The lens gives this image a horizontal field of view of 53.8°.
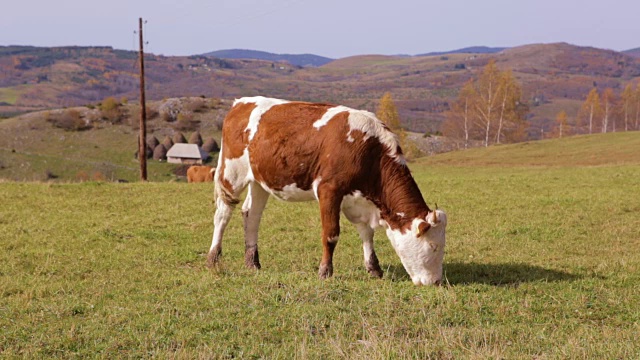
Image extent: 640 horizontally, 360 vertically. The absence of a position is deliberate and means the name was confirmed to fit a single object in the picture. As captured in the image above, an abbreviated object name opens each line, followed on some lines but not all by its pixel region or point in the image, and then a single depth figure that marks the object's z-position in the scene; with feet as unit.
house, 359.66
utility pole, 122.62
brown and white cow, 31.99
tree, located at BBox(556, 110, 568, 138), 360.61
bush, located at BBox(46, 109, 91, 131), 424.46
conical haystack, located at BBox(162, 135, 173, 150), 379.10
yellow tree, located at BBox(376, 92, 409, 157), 282.97
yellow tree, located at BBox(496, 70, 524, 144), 280.92
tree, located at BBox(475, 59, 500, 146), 281.74
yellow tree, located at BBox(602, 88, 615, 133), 364.46
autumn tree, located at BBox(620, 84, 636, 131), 368.79
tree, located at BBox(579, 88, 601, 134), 370.32
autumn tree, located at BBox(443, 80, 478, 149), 302.10
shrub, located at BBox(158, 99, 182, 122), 451.53
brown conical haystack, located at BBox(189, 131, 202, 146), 395.96
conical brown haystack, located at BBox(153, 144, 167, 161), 366.84
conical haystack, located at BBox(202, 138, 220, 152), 394.52
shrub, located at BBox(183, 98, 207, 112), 463.62
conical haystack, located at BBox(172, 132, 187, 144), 395.94
